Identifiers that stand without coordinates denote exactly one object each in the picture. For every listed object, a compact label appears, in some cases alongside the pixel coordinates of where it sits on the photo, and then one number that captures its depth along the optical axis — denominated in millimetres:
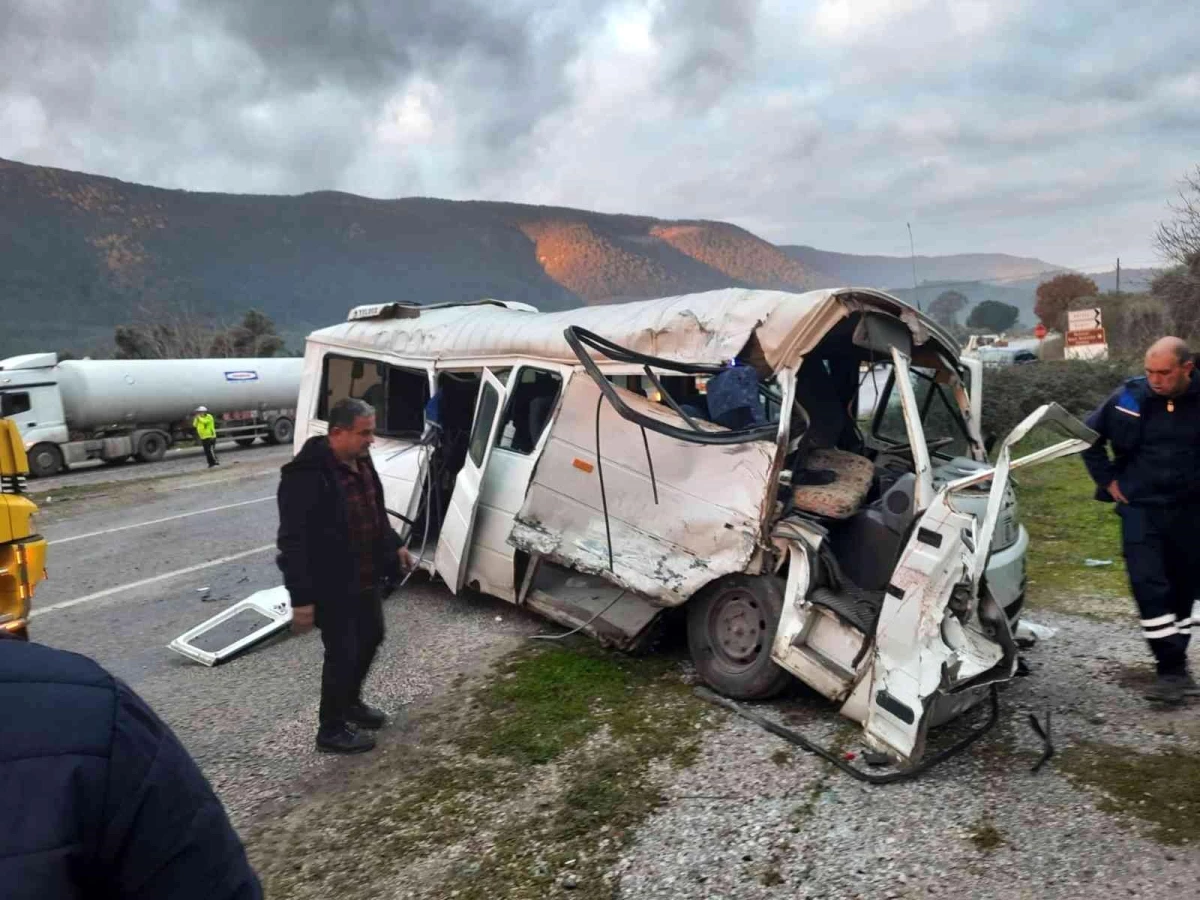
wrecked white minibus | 3822
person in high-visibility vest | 19484
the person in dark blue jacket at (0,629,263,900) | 937
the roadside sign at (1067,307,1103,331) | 21609
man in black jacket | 4004
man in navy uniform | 4258
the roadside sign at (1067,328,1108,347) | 21641
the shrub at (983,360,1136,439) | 15203
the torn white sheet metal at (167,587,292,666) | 5797
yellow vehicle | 4605
